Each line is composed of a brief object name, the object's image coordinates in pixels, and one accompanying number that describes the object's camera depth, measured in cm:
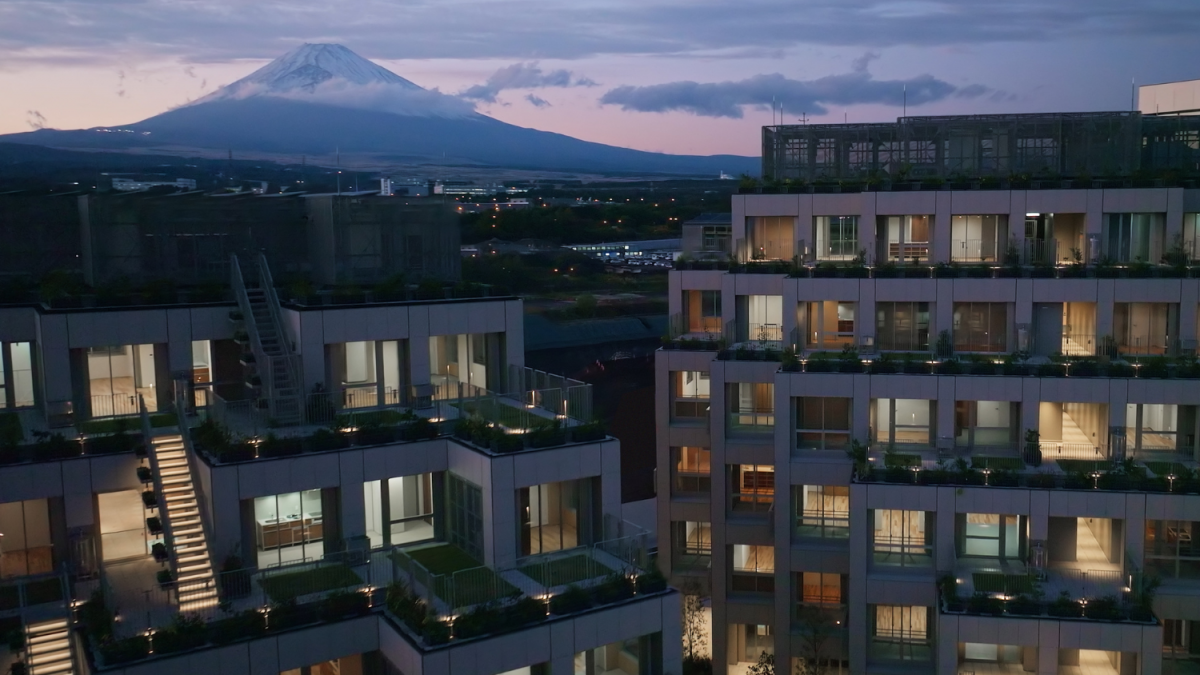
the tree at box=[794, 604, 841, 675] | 3238
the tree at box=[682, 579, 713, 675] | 3753
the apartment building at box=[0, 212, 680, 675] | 2167
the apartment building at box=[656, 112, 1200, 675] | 2872
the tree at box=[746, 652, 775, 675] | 3466
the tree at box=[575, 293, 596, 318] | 9362
